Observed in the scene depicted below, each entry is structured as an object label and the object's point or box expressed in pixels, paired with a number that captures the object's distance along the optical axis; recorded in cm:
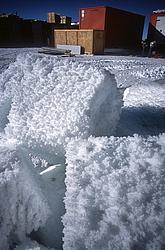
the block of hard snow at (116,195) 99
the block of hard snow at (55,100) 159
